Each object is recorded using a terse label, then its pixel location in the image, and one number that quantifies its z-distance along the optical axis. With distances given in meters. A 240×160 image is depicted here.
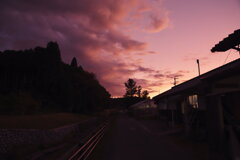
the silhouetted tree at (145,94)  127.91
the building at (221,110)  7.74
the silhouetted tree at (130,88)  122.97
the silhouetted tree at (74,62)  78.16
